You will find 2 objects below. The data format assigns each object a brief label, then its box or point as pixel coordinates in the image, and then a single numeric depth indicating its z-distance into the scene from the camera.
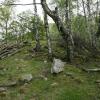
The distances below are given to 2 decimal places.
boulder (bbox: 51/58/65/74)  5.86
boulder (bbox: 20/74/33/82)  5.39
